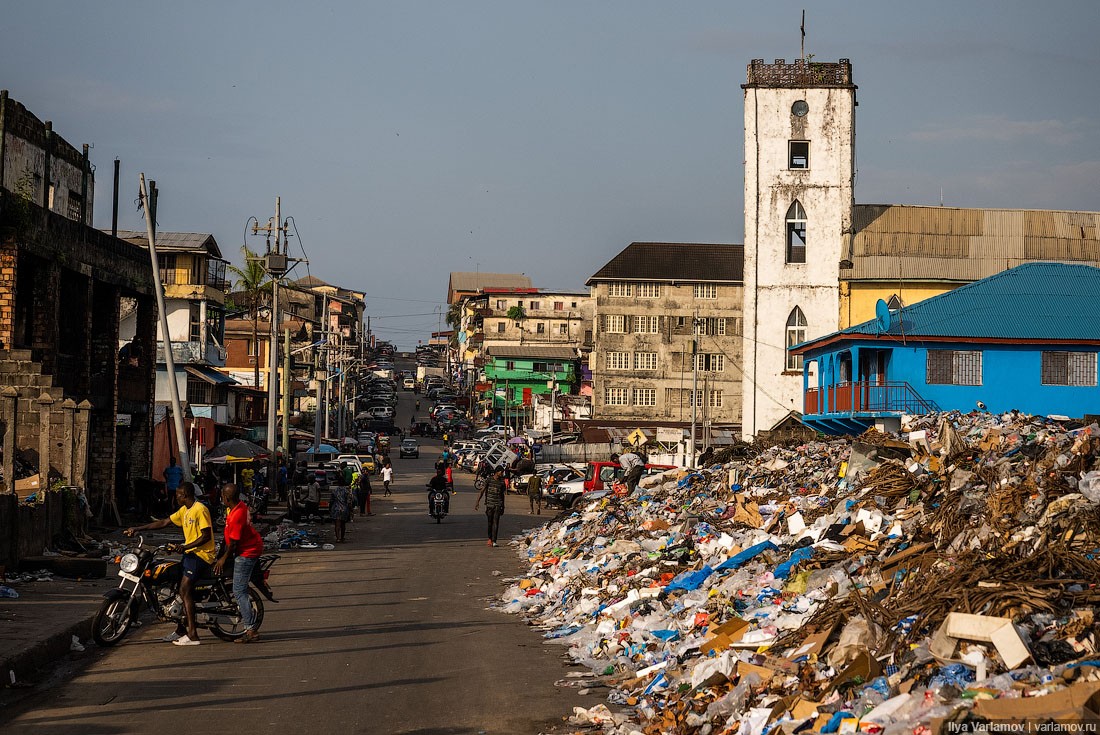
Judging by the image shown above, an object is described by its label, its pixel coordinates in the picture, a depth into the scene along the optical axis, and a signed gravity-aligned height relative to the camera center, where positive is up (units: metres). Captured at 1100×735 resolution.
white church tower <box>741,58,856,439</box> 61.22 +10.26
